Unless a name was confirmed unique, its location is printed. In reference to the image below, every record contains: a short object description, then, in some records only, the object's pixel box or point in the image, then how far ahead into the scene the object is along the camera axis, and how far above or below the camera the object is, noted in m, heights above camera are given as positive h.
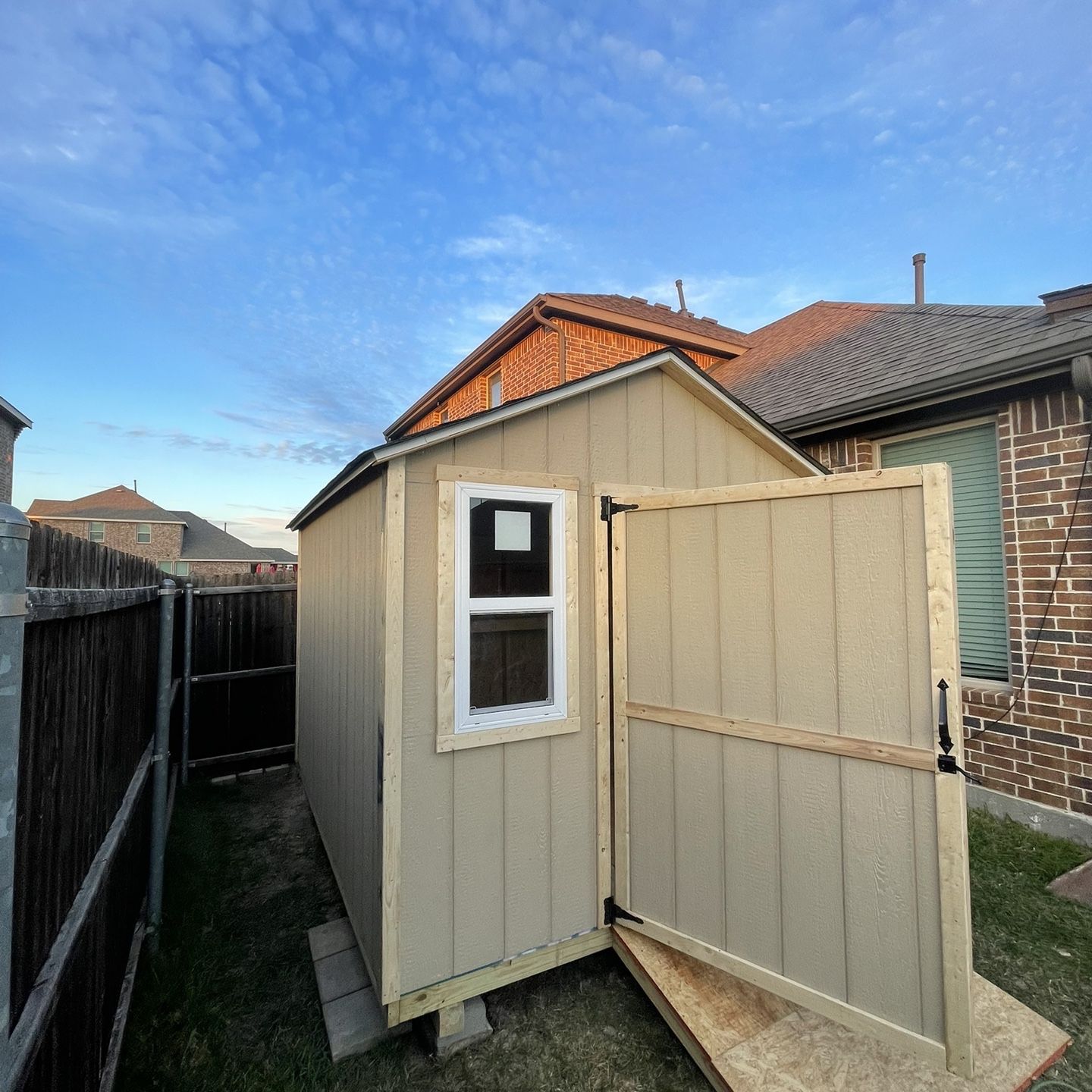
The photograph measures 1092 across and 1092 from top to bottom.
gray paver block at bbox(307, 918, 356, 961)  2.99 -2.12
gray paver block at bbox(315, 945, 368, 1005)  2.69 -2.11
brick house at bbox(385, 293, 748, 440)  7.84 +3.81
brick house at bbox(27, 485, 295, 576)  33.25 +2.97
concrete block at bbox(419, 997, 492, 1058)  2.42 -2.13
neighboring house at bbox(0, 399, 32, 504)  17.03 +4.87
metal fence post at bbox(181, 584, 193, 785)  5.61 -1.01
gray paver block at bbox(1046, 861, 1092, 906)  3.26 -1.98
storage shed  2.05 -0.65
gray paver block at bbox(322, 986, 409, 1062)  2.41 -2.11
